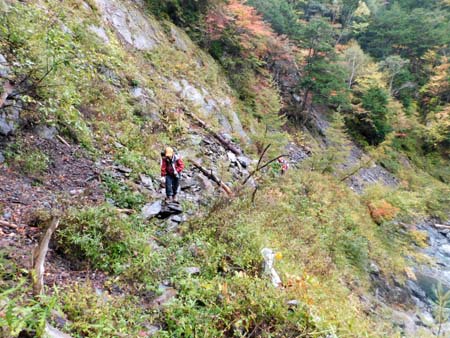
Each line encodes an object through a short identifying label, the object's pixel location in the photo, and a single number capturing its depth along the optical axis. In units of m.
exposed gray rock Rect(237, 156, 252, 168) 11.51
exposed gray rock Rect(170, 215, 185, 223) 6.02
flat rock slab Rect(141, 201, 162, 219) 5.74
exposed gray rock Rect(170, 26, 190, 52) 15.42
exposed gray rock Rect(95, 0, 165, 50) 12.12
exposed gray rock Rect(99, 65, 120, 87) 9.34
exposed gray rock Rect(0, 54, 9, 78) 4.50
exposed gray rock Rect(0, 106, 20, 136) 5.16
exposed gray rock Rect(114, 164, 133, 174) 6.86
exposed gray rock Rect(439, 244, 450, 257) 15.45
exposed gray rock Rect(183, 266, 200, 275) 4.55
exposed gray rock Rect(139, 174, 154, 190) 6.92
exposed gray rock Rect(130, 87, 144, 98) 9.93
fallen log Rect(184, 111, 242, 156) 11.77
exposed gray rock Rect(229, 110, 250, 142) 14.39
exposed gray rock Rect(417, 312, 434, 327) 8.95
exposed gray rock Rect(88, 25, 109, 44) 10.09
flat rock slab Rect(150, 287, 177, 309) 3.77
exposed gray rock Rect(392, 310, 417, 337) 8.04
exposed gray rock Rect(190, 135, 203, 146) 10.36
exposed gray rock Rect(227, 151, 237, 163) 11.12
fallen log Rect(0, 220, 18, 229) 3.76
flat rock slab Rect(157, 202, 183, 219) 6.06
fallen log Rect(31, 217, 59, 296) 2.71
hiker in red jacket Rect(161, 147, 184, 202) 6.46
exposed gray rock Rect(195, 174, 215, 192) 8.14
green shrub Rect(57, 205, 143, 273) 3.94
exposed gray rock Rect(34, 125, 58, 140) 6.01
